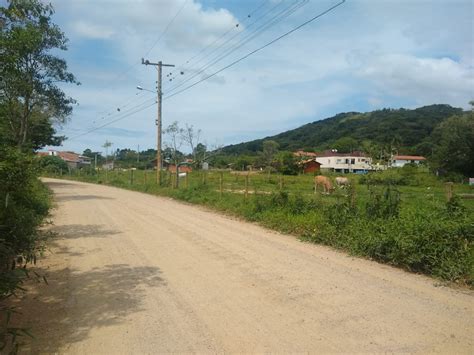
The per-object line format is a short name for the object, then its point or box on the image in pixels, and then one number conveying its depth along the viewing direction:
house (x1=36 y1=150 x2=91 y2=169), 97.77
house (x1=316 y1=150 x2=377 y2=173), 95.12
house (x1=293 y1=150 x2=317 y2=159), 70.26
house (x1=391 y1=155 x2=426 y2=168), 97.09
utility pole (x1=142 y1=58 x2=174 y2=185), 29.38
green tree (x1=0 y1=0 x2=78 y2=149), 6.90
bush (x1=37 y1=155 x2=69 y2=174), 7.97
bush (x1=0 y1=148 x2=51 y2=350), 3.92
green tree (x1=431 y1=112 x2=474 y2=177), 53.47
